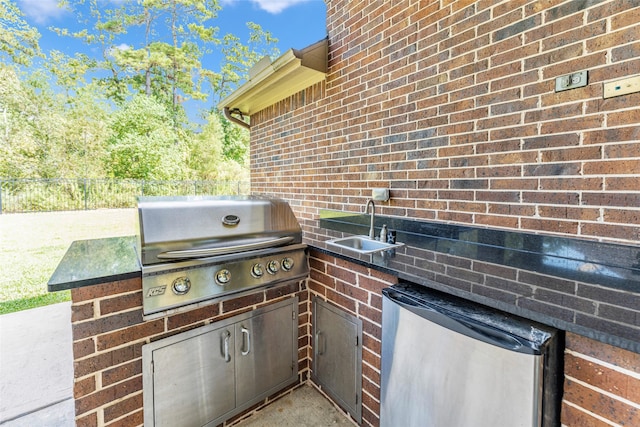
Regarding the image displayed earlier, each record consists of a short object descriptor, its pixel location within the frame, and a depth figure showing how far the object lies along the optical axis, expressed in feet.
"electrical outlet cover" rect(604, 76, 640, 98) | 4.12
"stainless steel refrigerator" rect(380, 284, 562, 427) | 3.02
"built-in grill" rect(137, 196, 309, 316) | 4.88
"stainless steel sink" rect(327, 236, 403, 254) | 7.01
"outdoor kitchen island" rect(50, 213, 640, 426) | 2.84
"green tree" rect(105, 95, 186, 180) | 30.35
